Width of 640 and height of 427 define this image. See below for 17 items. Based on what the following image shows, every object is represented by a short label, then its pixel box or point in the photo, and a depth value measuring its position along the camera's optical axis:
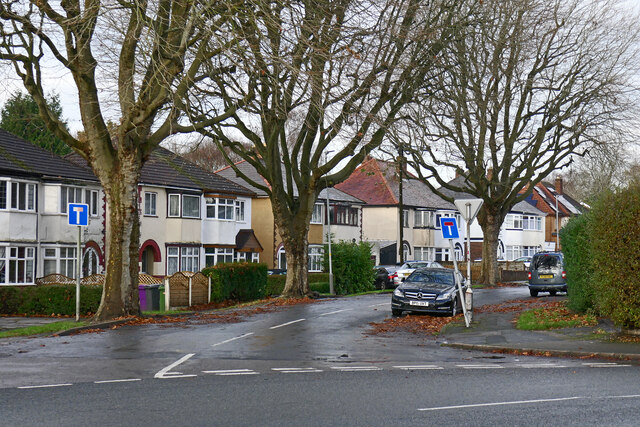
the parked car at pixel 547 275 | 39.75
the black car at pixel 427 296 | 26.17
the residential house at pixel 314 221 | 65.81
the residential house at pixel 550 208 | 108.19
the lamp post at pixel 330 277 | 46.76
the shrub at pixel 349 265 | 49.59
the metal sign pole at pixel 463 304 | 21.98
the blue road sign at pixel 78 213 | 22.55
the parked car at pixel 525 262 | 78.25
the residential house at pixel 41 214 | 42.47
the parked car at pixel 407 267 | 50.62
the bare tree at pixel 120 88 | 20.88
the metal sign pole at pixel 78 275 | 22.09
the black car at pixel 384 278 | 56.84
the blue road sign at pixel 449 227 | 22.95
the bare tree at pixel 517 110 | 37.00
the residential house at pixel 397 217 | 81.56
